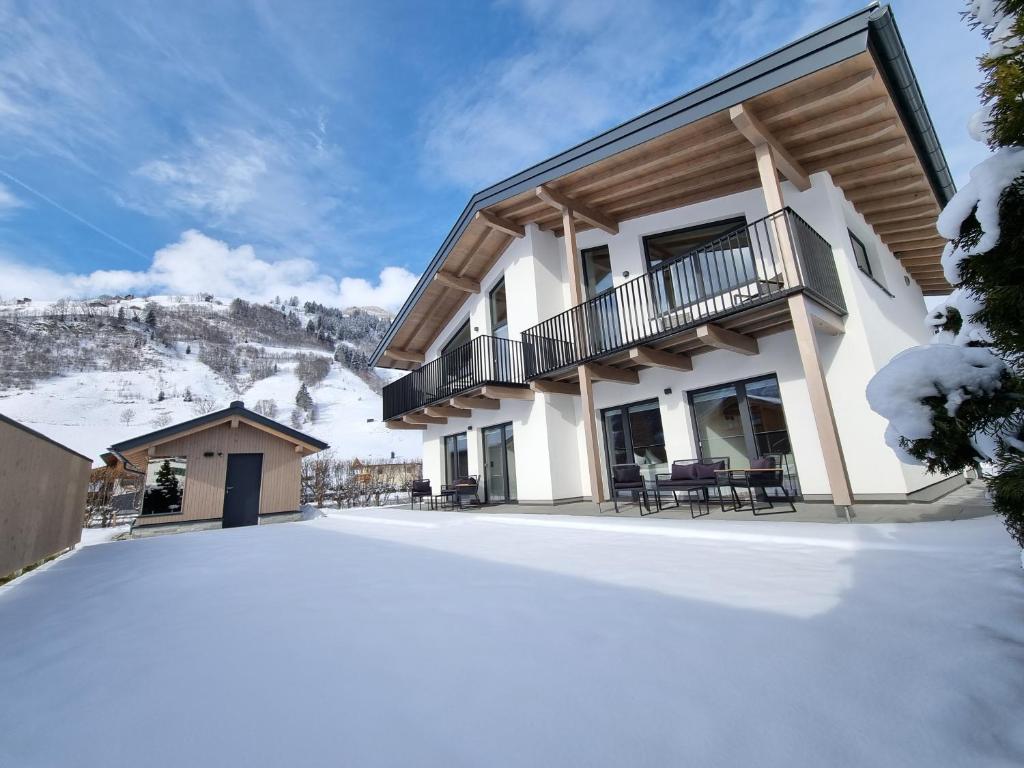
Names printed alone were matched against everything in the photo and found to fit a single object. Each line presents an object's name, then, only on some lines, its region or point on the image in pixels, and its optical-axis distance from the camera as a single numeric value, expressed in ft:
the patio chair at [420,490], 35.32
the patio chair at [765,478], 16.70
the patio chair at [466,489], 31.60
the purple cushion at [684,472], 19.86
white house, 17.37
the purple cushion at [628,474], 21.65
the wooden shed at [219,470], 31.53
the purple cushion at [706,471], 19.19
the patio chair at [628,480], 20.35
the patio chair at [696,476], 18.10
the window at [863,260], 22.60
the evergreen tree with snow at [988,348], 4.28
